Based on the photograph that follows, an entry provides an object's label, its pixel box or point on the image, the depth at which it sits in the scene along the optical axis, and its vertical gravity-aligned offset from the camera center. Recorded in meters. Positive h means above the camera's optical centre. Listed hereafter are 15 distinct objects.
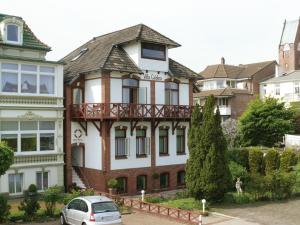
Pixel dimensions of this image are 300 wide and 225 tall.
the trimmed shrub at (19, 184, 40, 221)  21.44 -3.80
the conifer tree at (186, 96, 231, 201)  24.09 -1.90
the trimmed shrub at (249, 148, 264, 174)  33.50 -2.54
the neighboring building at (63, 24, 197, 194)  28.55 +0.95
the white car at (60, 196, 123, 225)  17.67 -3.41
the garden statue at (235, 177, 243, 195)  27.51 -3.66
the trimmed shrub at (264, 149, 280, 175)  32.69 -2.49
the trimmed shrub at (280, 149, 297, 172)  33.03 -2.45
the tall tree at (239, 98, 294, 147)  45.81 +0.44
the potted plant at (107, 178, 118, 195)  27.08 -3.47
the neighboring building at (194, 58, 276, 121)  59.66 +6.79
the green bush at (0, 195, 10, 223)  20.47 -3.73
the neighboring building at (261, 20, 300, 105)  84.94 +15.35
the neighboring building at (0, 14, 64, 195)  26.61 +1.28
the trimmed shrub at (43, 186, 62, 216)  21.72 -3.44
